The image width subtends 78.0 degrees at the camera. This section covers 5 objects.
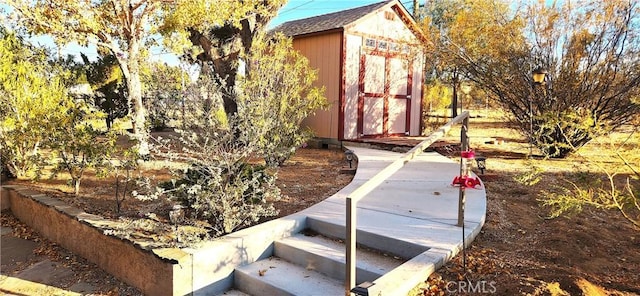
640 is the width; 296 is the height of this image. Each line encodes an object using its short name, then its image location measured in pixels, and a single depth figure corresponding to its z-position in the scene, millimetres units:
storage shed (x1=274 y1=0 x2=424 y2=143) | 9898
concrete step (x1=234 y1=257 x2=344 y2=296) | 2811
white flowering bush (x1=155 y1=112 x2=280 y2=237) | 3412
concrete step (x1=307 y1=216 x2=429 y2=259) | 3107
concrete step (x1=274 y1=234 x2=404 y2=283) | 2920
